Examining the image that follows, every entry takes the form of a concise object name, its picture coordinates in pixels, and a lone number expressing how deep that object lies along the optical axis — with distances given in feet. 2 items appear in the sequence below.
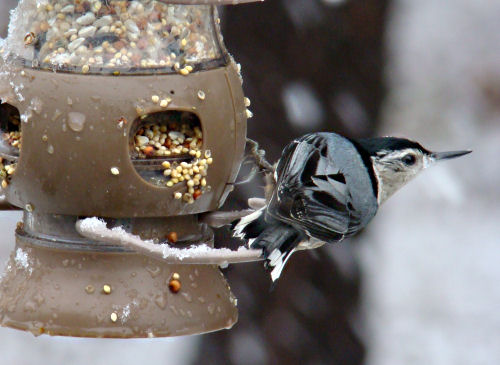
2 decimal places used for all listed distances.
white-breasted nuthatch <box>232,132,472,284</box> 23.17
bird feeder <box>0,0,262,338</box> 20.85
